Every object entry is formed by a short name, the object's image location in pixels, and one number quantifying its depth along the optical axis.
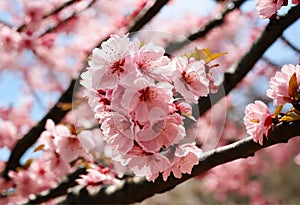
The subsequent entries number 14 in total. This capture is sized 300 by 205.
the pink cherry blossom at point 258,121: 1.02
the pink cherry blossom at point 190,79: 0.97
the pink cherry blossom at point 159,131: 0.95
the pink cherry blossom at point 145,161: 0.97
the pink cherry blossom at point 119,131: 0.95
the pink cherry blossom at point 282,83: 1.02
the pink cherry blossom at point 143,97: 0.95
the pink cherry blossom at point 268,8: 1.04
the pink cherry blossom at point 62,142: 1.25
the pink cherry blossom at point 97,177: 1.23
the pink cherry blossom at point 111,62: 0.96
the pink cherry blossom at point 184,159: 1.00
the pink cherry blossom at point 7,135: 1.78
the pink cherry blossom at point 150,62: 0.96
